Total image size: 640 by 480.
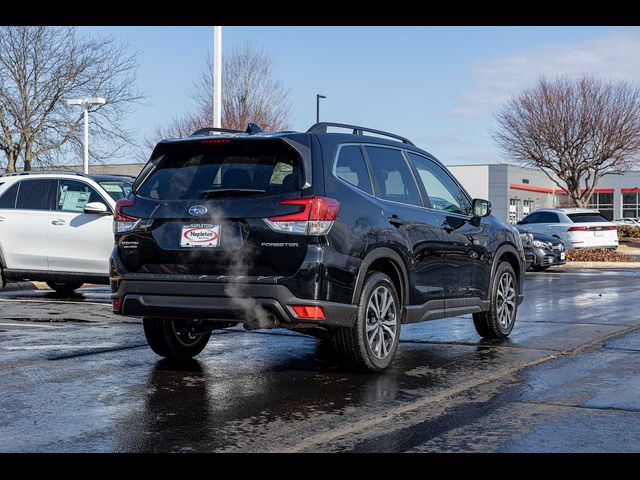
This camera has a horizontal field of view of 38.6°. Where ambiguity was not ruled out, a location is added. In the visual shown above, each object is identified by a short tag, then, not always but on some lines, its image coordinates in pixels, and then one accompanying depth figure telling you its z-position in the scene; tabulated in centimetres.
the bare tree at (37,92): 3175
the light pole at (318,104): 4513
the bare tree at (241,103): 4188
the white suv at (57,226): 1340
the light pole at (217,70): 2055
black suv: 658
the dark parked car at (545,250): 2286
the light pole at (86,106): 3212
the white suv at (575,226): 2862
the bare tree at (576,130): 4347
